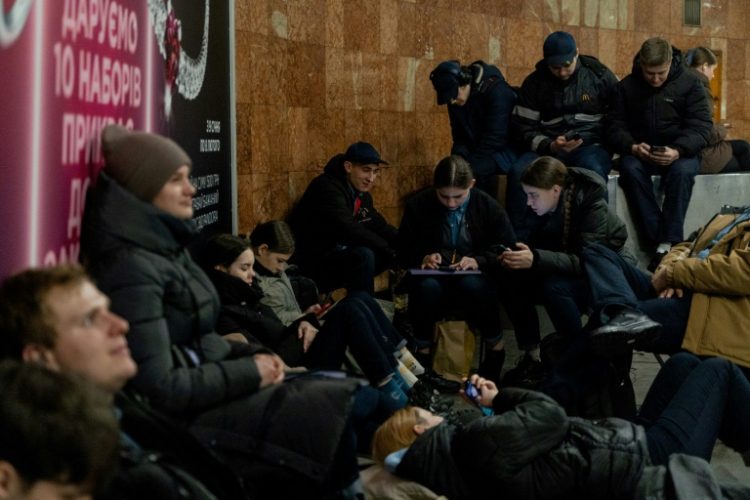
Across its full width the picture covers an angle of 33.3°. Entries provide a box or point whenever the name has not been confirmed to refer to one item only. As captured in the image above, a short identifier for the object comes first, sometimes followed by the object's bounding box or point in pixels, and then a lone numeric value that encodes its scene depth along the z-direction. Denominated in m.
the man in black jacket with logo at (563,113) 8.59
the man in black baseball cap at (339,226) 7.84
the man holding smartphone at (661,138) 8.57
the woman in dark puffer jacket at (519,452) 3.96
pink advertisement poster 3.27
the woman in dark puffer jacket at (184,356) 3.46
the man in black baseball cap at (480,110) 8.80
